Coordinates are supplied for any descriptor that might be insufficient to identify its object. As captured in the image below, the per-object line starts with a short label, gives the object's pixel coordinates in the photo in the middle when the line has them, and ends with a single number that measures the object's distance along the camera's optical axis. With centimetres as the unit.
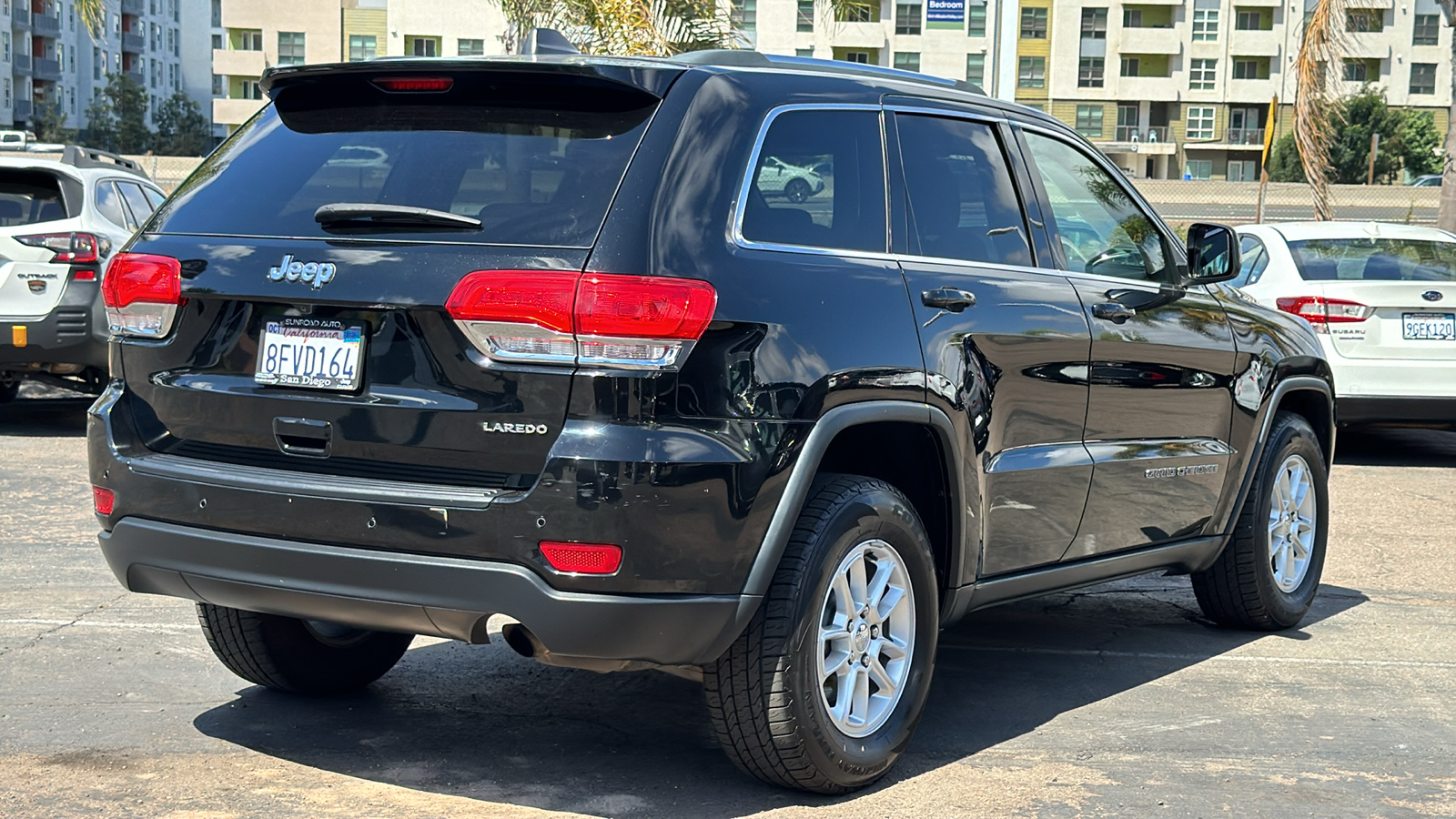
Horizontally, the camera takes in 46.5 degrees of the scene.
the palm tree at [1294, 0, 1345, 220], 1666
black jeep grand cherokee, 372
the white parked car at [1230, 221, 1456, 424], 1057
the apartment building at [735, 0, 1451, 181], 8044
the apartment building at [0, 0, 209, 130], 8931
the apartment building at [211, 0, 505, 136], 7531
